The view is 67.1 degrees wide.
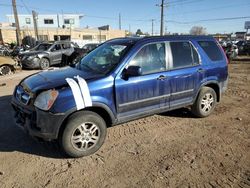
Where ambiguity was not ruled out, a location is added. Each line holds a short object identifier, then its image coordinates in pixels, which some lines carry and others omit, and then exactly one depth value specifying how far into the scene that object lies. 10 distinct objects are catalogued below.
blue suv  2.71
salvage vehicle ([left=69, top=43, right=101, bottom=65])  11.50
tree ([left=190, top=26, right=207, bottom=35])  70.53
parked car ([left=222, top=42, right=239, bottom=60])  15.23
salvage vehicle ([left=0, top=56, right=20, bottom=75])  9.24
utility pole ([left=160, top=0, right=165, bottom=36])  29.02
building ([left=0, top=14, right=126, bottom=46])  32.68
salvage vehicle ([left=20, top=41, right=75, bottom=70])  10.86
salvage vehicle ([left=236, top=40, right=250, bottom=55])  19.28
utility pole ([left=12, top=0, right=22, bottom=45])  18.62
